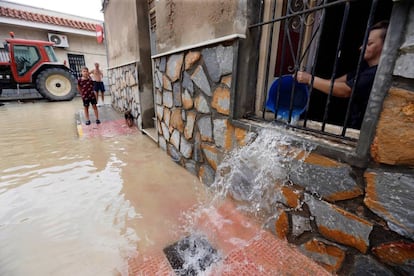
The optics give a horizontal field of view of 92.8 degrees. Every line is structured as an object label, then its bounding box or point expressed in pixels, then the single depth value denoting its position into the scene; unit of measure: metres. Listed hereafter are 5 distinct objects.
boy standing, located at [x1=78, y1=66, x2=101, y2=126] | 4.58
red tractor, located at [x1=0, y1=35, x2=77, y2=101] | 7.73
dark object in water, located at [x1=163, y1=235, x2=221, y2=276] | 1.25
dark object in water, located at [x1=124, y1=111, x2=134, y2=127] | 4.71
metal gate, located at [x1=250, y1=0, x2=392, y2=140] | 1.44
